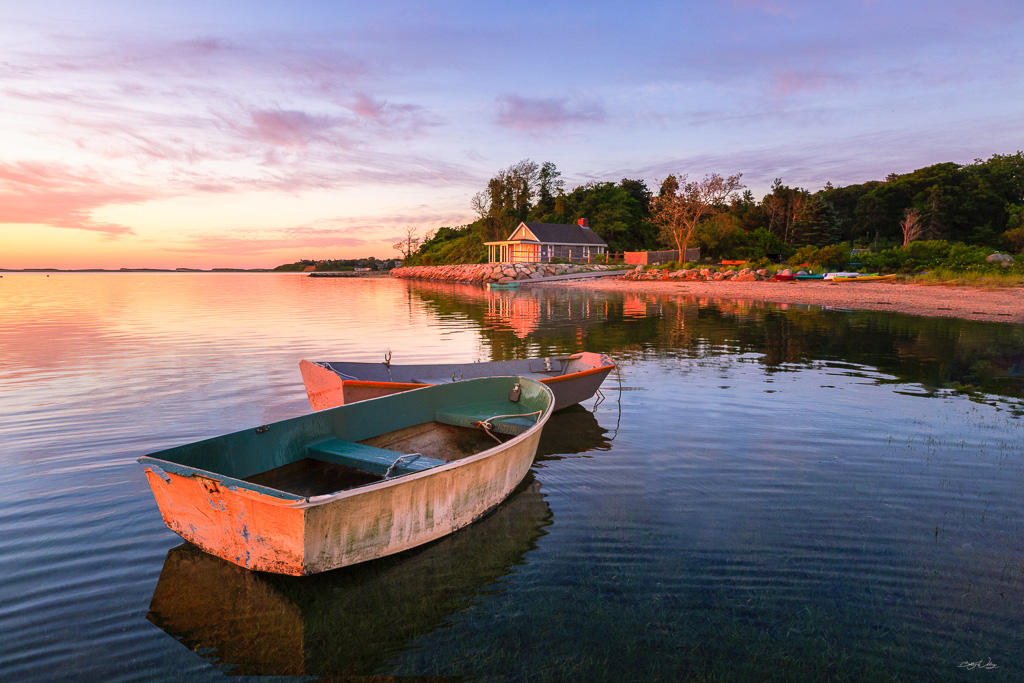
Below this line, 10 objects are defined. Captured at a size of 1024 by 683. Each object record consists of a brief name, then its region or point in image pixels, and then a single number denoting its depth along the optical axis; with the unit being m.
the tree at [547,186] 92.06
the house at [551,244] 74.94
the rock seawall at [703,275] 52.94
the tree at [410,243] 121.00
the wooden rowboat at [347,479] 4.55
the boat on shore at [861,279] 43.73
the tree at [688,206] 67.58
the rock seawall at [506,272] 69.50
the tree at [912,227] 63.06
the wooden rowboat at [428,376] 9.52
